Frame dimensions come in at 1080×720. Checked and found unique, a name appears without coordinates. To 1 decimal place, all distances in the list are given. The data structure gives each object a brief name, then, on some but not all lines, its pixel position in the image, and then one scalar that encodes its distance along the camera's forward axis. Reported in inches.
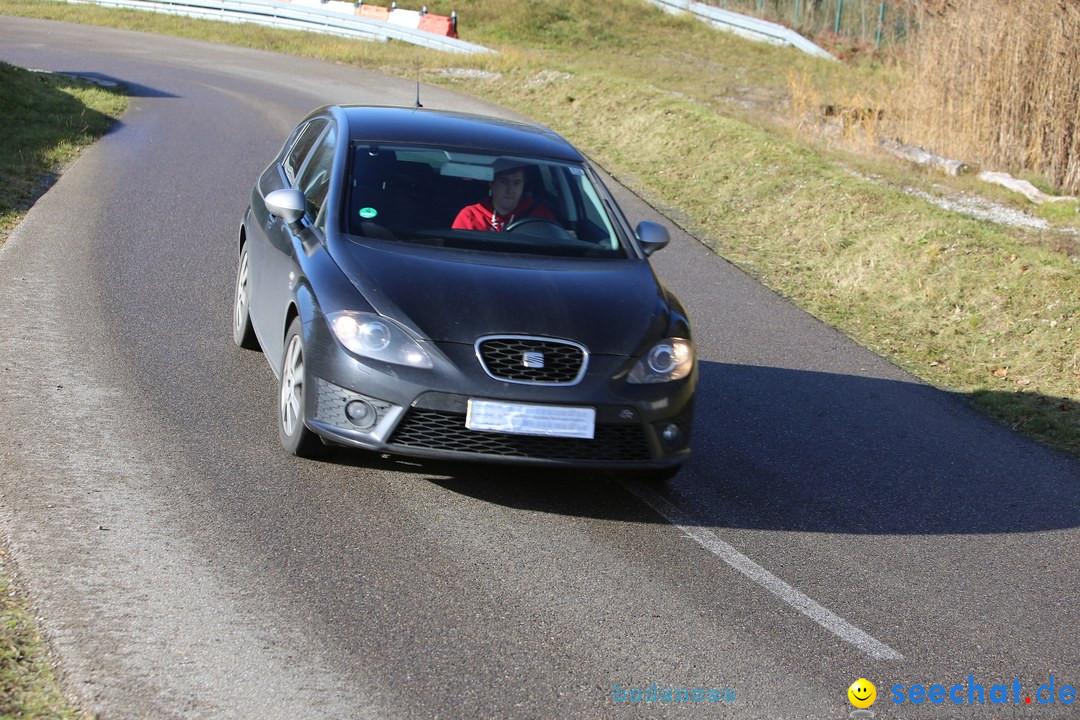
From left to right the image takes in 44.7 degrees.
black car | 229.8
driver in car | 278.4
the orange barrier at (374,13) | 1524.4
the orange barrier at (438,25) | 1496.8
